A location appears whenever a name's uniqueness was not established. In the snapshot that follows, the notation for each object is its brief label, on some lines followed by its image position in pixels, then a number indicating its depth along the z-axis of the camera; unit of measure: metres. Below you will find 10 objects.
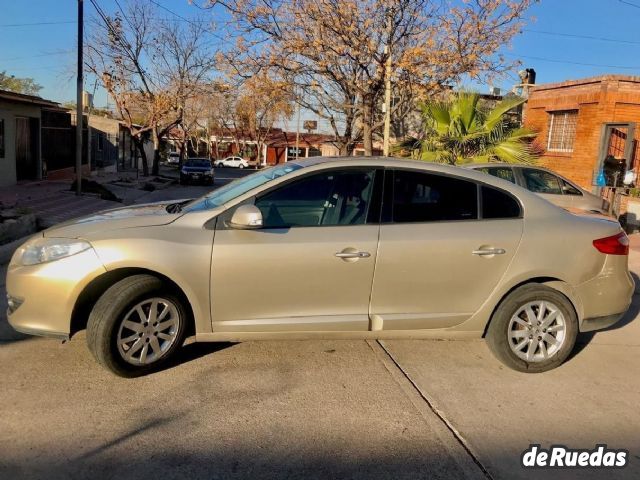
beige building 17.14
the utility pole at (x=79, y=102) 15.63
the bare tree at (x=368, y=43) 12.56
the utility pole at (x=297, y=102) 14.95
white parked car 60.59
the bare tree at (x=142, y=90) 27.78
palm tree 12.05
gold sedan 3.92
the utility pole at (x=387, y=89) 12.59
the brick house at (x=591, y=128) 13.97
